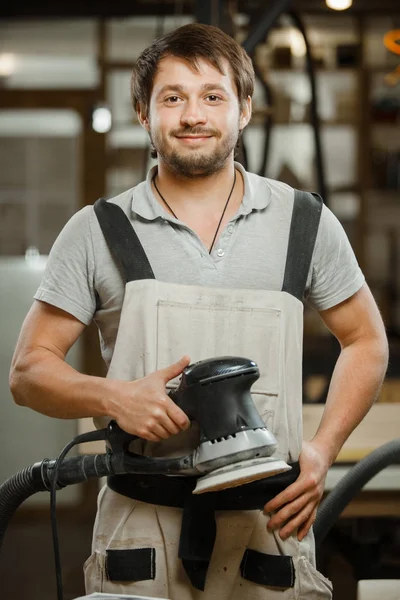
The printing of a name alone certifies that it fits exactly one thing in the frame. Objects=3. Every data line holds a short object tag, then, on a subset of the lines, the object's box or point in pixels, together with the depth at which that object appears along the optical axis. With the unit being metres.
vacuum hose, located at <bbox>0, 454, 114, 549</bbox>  2.23
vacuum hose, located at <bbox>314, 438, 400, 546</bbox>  2.85
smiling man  2.29
